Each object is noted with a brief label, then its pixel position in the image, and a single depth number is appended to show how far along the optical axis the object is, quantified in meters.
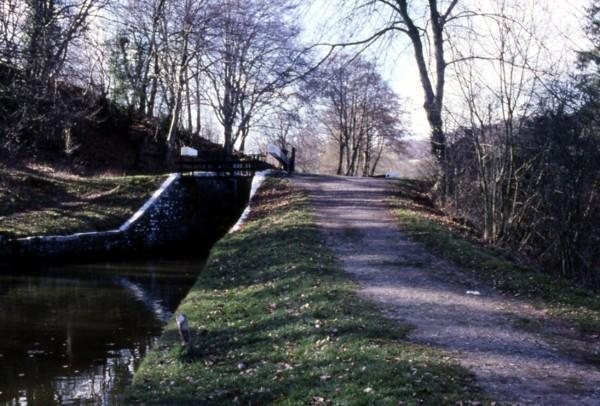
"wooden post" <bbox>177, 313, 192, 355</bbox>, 8.16
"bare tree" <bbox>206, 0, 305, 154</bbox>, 31.83
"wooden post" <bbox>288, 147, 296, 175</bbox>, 27.92
